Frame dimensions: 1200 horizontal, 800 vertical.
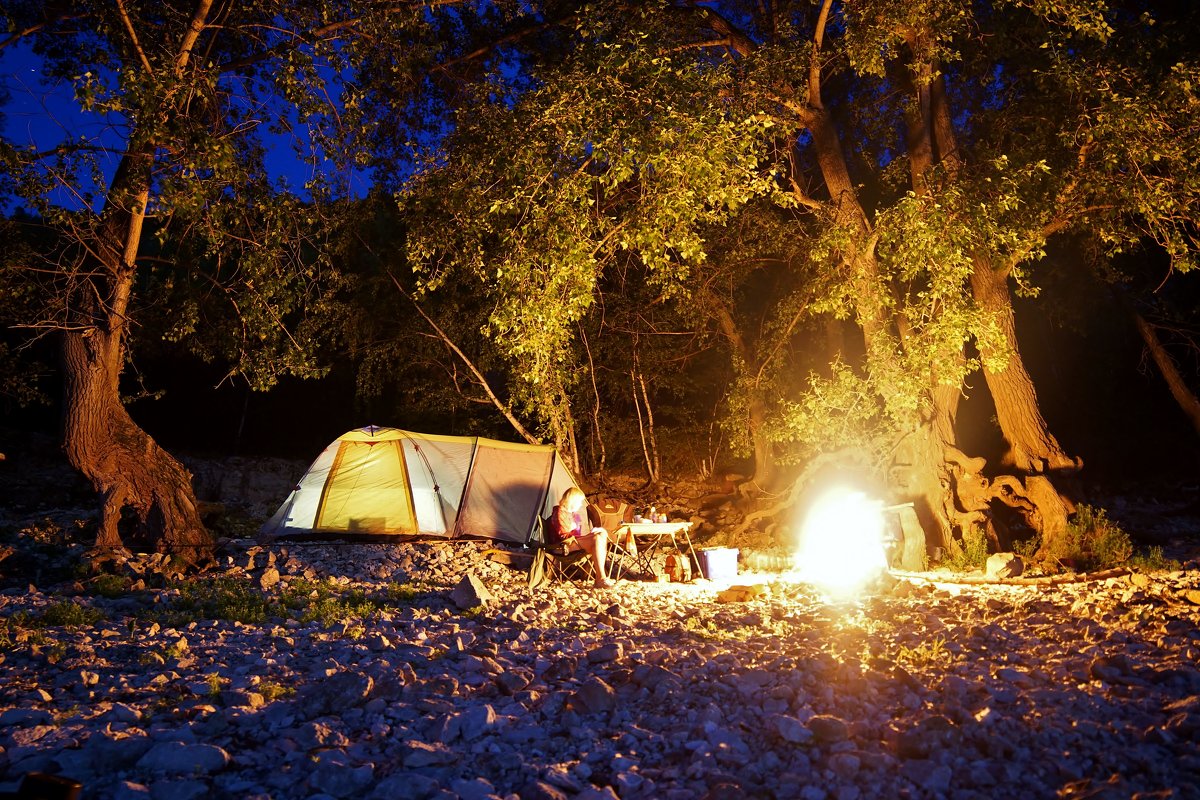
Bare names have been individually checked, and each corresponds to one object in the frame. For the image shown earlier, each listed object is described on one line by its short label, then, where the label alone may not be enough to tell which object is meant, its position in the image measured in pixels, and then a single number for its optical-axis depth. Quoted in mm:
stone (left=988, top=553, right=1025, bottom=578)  8516
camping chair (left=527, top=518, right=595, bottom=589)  8859
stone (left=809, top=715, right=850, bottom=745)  3635
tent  11133
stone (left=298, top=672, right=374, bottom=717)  4027
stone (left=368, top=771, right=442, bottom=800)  3127
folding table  9273
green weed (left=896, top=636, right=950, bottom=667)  4770
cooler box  9406
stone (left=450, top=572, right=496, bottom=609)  6938
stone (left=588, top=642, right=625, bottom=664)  4988
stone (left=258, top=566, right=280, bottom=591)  7574
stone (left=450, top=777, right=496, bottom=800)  3125
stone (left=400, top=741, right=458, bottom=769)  3420
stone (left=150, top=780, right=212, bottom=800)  3025
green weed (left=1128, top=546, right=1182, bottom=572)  7736
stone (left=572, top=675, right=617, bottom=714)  4113
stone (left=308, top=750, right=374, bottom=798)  3168
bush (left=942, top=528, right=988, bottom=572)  9227
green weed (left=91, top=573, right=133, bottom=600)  6926
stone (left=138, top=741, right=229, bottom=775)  3258
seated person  8633
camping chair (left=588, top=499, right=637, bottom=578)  9289
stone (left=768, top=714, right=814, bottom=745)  3648
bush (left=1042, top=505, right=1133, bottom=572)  8500
